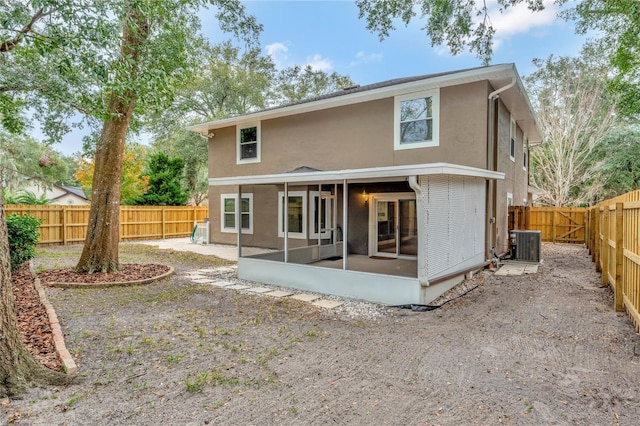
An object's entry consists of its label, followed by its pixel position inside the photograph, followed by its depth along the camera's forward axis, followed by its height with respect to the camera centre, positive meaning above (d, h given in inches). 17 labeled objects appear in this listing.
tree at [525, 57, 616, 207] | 865.5 +218.4
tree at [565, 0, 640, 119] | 394.9 +201.1
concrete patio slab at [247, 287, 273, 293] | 301.8 -67.4
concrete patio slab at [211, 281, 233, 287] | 319.3 -65.8
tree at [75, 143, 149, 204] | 867.5 +88.8
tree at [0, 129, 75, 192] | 807.7 +133.1
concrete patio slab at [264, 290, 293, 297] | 289.2 -67.9
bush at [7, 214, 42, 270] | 335.9 -25.6
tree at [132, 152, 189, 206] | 756.6 +57.9
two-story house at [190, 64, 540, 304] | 275.1 +28.9
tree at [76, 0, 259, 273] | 304.8 +100.2
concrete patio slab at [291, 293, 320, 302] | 277.3 -68.3
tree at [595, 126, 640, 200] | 859.4 +126.5
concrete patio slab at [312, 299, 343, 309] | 257.6 -68.5
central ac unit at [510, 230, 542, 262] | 413.7 -40.2
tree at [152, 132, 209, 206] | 951.0 +159.4
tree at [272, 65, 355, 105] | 1144.8 +414.8
